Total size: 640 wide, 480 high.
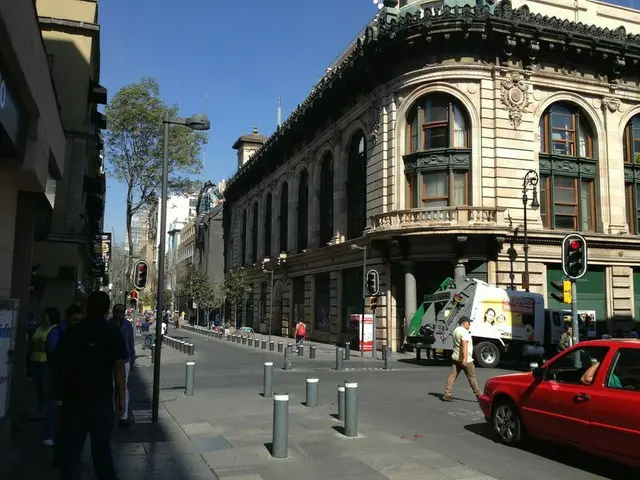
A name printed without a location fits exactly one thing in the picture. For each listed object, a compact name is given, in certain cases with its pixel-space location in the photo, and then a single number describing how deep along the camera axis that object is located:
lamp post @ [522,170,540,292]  25.66
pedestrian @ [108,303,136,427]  9.33
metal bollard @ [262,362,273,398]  13.13
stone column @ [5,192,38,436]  9.68
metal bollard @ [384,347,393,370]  20.05
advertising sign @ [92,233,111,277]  30.94
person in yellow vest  8.41
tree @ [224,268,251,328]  54.52
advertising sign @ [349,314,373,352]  27.86
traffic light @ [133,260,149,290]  17.66
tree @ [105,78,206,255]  29.55
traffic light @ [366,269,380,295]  23.25
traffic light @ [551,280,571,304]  11.31
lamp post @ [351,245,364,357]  27.80
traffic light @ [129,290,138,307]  24.70
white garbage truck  21.22
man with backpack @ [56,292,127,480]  5.08
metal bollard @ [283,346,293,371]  19.95
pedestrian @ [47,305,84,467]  5.56
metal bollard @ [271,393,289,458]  7.42
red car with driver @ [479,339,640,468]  6.38
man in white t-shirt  11.87
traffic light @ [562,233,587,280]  9.95
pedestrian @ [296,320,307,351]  30.30
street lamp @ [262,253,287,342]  46.19
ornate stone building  28.23
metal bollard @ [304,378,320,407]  11.70
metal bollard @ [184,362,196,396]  13.19
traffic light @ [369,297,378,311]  24.28
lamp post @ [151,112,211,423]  10.08
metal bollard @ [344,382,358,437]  8.77
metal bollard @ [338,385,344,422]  10.14
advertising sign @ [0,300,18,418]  6.93
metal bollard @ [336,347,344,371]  19.86
